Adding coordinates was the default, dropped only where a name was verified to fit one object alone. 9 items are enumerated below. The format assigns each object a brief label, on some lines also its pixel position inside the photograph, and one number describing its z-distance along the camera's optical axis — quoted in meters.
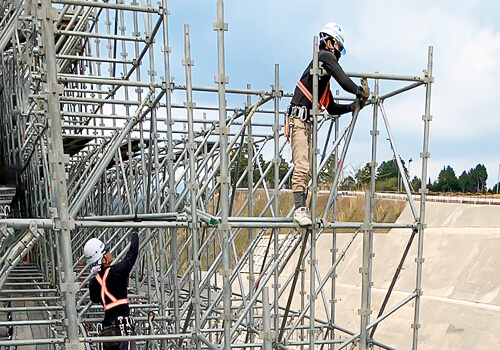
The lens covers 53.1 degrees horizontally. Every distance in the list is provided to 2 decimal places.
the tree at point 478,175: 50.44
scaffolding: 4.19
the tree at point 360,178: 34.95
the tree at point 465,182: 51.85
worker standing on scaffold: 5.18
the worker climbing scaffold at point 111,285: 5.14
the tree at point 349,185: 34.38
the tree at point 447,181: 52.75
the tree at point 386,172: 39.74
